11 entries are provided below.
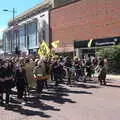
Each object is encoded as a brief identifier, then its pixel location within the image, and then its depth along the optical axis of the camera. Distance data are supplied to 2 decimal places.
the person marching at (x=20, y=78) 6.12
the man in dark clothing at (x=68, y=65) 9.23
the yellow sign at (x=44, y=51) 11.62
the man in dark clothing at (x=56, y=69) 8.90
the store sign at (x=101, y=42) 14.50
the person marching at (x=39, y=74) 6.61
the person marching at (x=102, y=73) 9.13
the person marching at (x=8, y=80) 5.63
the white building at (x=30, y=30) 20.92
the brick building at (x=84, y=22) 14.98
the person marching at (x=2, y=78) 5.57
